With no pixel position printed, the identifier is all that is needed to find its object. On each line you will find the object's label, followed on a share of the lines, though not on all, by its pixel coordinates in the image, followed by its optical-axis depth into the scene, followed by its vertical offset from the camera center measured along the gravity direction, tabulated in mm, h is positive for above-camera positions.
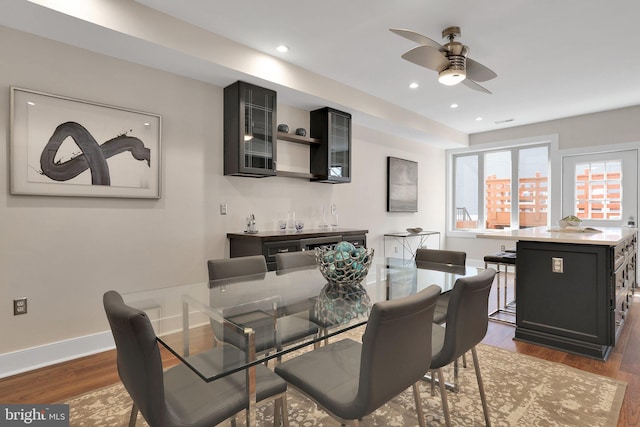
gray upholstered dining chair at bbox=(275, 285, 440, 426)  1188 -611
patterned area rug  1857 -1130
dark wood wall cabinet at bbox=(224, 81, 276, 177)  3328 +831
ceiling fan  2514 +1176
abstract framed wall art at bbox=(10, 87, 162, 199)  2402 +502
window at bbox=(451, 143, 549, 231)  6004 +478
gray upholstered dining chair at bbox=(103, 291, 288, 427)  1081 -656
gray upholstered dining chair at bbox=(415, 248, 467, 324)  2325 -364
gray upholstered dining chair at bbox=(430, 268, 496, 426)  1591 -525
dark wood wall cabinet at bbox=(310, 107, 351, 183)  4164 +830
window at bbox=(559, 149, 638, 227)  5078 +408
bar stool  3594 -1087
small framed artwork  5574 +473
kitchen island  2674 -639
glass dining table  1234 -456
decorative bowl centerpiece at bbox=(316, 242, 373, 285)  1908 -283
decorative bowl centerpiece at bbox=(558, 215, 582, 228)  3762 -101
